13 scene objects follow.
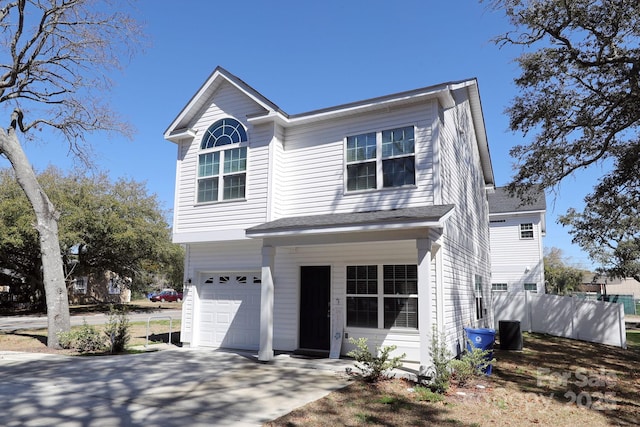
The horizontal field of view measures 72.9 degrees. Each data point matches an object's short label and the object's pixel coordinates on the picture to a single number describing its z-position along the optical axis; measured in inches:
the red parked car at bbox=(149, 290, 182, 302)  2015.7
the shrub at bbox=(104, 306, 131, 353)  469.1
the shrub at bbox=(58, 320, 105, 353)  474.9
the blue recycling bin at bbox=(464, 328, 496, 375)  395.6
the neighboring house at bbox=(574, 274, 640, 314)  2428.6
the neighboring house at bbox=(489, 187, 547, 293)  1042.1
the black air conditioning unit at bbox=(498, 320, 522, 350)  541.6
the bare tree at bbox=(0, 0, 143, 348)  521.7
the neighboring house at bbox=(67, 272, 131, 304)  1720.1
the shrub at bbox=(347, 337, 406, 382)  339.0
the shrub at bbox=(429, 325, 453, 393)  315.6
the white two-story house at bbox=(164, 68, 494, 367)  400.5
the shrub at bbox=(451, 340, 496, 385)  333.4
